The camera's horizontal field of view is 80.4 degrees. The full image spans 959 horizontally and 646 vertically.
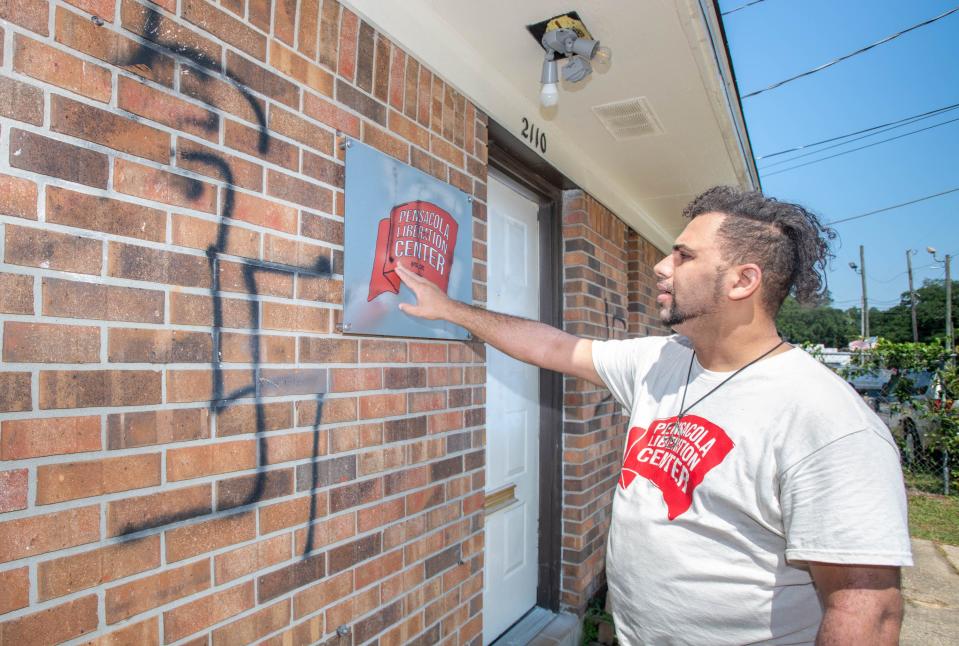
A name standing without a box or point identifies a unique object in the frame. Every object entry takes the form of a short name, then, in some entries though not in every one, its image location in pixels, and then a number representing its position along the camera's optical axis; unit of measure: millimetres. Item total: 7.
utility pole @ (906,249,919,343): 31430
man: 1195
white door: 3168
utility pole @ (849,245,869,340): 34025
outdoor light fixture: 2385
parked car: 7559
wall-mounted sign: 1879
